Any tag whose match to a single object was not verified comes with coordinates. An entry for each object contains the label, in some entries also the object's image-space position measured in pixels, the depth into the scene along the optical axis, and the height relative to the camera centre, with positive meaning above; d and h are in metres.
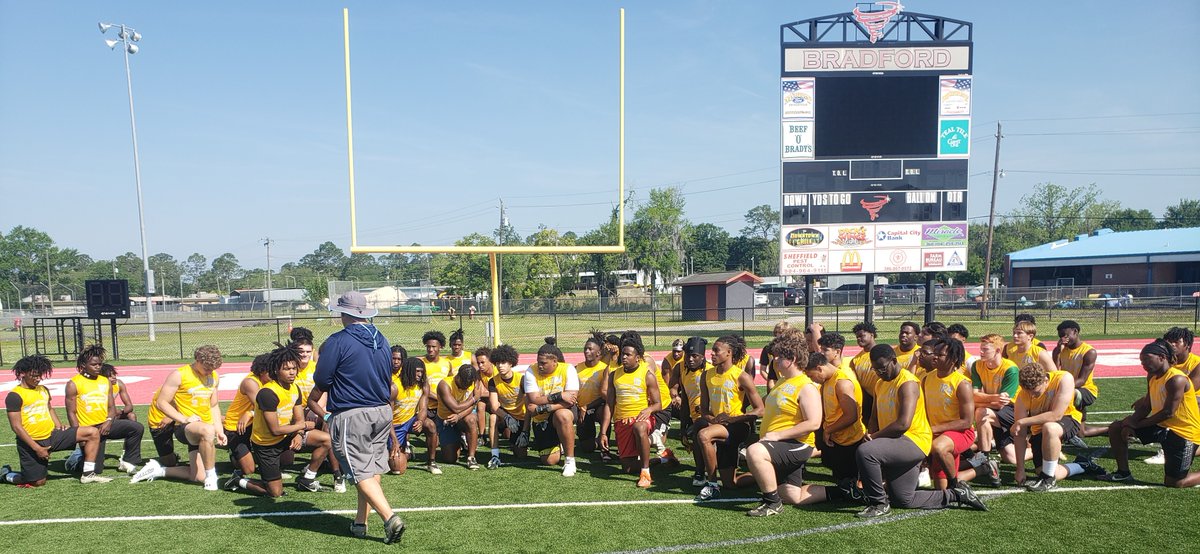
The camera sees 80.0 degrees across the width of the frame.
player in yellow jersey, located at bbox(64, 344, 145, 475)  7.10 -1.42
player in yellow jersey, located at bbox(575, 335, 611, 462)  7.81 -1.49
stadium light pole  33.28 +10.29
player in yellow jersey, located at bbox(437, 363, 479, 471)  7.73 -1.70
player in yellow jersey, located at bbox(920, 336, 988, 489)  5.75 -1.34
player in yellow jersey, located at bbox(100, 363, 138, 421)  7.34 -1.34
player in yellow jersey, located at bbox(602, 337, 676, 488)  7.07 -1.44
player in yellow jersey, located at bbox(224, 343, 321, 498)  6.37 -1.50
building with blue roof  42.88 -1.14
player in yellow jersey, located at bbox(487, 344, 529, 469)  7.90 -1.64
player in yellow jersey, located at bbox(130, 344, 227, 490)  6.82 -1.45
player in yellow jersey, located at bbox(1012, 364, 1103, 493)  6.18 -1.52
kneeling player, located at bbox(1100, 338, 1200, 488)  6.17 -1.58
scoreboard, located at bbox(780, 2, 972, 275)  18.86 +2.67
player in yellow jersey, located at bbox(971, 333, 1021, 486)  6.59 -1.44
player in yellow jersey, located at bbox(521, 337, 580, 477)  7.37 -1.55
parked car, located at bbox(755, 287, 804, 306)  47.04 -3.25
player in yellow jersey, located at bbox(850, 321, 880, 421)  6.57 -1.16
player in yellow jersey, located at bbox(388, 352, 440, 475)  7.43 -1.56
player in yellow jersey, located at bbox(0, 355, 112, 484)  6.77 -1.61
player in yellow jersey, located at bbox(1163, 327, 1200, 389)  6.79 -1.06
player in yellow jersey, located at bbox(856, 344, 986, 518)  5.48 -1.56
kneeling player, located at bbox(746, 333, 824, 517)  5.59 -1.42
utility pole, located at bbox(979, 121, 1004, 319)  38.72 +2.04
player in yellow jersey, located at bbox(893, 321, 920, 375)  7.69 -1.04
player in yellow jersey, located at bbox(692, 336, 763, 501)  6.32 -1.48
